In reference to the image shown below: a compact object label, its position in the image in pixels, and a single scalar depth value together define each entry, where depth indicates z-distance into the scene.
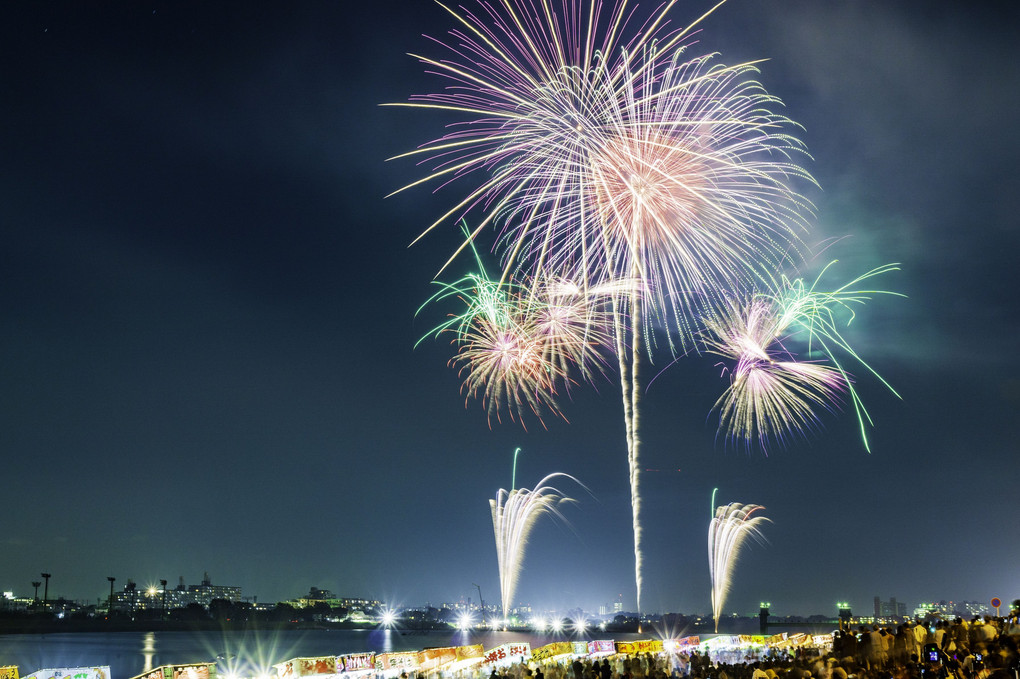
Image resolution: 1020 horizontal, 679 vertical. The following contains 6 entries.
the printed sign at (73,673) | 14.62
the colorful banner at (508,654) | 22.89
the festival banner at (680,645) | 28.61
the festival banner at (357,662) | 18.19
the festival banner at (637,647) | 26.52
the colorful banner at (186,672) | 14.41
